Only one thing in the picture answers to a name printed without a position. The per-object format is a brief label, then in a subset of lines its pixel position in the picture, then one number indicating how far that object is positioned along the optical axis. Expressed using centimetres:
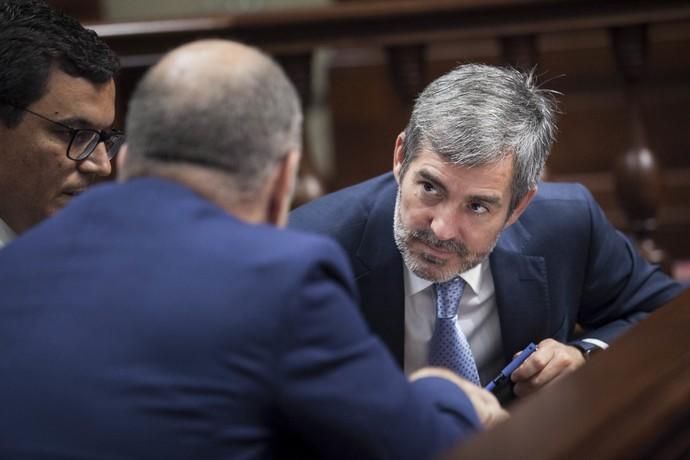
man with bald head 262
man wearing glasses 460
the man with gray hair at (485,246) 457
